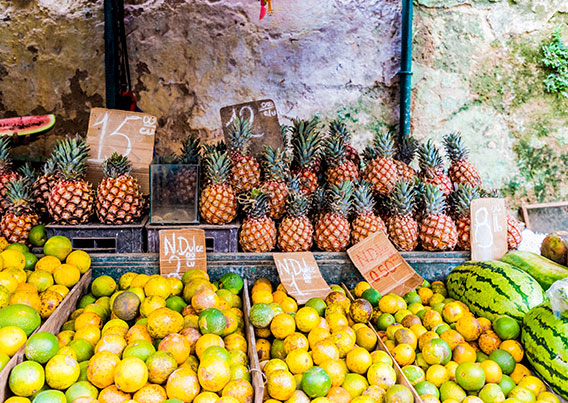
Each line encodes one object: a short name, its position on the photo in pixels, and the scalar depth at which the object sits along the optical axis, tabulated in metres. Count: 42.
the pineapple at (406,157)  3.76
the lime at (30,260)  2.89
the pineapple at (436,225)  3.30
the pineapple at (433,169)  3.71
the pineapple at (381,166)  3.59
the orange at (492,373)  2.28
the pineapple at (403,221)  3.31
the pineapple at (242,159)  3.42
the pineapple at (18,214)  3.12
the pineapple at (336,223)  3.25
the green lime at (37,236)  3.14
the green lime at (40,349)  2.04
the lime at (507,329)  2.55
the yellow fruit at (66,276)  2.76
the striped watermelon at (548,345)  2.24
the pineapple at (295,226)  3.21
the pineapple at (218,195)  3.21
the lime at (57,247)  2.93
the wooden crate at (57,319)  1.95
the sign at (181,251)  3.02
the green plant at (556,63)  5.57
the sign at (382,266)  3.11
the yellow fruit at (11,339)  2.08
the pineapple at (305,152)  3.52
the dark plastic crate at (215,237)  3.17
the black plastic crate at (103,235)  3.13
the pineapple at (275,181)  3.36
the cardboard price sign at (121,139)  3.49
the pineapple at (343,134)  3.72
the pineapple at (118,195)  3.13
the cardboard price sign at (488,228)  3.34
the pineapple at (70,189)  3.10
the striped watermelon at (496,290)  2.73
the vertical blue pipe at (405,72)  5.29
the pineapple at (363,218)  3.27
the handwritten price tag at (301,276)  2.97
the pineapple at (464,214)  3.41
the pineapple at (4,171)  3.31
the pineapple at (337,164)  3.62
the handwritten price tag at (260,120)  3.64
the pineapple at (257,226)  3.17
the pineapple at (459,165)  3.78
